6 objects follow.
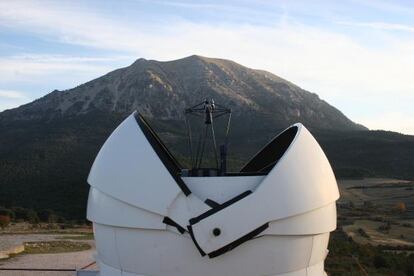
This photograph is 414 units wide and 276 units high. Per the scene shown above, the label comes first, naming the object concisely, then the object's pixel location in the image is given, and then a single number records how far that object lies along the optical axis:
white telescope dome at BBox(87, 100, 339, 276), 7.05
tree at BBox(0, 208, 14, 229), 36.16
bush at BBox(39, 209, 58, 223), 40.73
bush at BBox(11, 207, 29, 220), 40.38
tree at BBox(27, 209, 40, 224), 39.69
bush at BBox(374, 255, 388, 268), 19.92
